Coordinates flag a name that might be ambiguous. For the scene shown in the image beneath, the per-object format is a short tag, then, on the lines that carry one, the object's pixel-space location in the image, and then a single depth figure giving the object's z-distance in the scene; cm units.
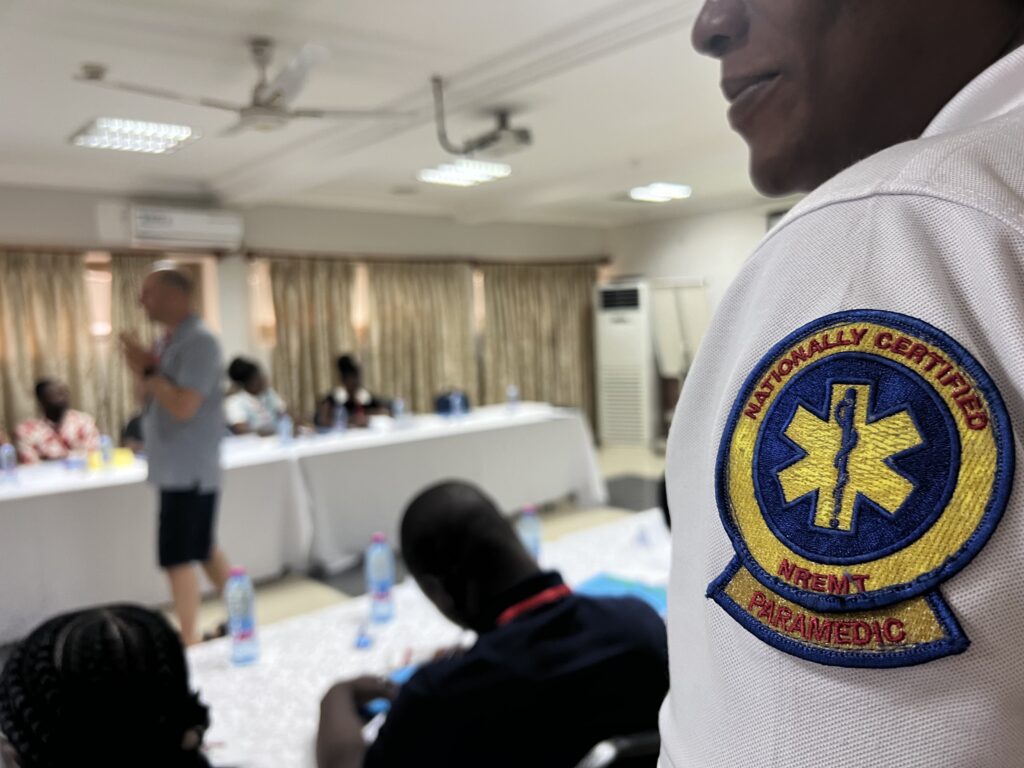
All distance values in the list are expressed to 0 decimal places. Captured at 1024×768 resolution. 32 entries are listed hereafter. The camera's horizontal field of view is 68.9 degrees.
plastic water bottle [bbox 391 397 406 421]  513
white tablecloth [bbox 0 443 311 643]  315
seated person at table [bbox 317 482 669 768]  109
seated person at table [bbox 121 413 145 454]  433
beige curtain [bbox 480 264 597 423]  792
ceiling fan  283
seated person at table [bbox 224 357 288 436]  487
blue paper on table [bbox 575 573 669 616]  208
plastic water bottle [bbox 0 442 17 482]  350
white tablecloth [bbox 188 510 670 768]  152
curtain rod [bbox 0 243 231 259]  521
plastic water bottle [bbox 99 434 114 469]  383
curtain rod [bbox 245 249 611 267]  635
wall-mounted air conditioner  537
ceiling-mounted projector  398
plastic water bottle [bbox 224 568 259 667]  187
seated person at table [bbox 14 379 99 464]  436
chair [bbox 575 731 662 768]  103
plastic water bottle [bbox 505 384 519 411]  557
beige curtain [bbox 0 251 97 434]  515
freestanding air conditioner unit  812
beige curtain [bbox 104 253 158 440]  558
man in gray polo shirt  290
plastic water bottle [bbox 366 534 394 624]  213
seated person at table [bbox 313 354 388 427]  503
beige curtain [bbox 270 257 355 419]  642
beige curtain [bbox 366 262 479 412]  702
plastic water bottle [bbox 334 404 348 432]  485
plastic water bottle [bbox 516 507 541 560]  264
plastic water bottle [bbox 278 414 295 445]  439
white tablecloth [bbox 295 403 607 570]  411
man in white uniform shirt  25
